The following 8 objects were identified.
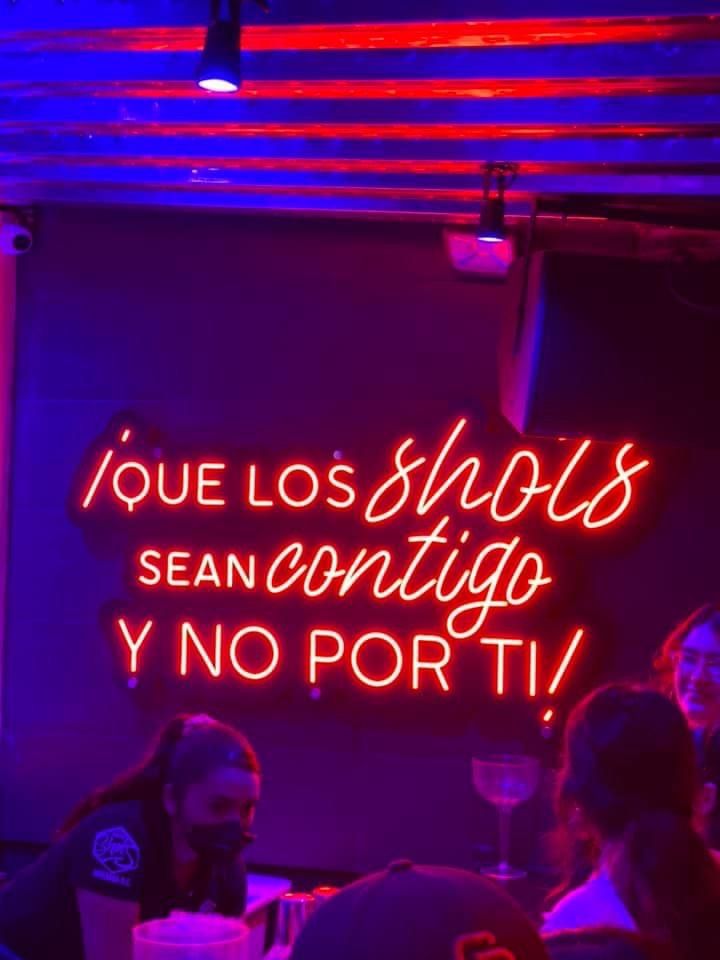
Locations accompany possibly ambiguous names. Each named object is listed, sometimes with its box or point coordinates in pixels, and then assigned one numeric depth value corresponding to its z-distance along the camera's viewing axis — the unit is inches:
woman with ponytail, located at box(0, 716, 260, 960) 101.7
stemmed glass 169.2
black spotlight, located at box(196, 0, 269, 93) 97.1
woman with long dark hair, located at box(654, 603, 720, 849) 162.4
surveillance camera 213.2
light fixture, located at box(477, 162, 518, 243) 156.7
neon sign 198.7
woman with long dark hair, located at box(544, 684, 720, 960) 72.0
